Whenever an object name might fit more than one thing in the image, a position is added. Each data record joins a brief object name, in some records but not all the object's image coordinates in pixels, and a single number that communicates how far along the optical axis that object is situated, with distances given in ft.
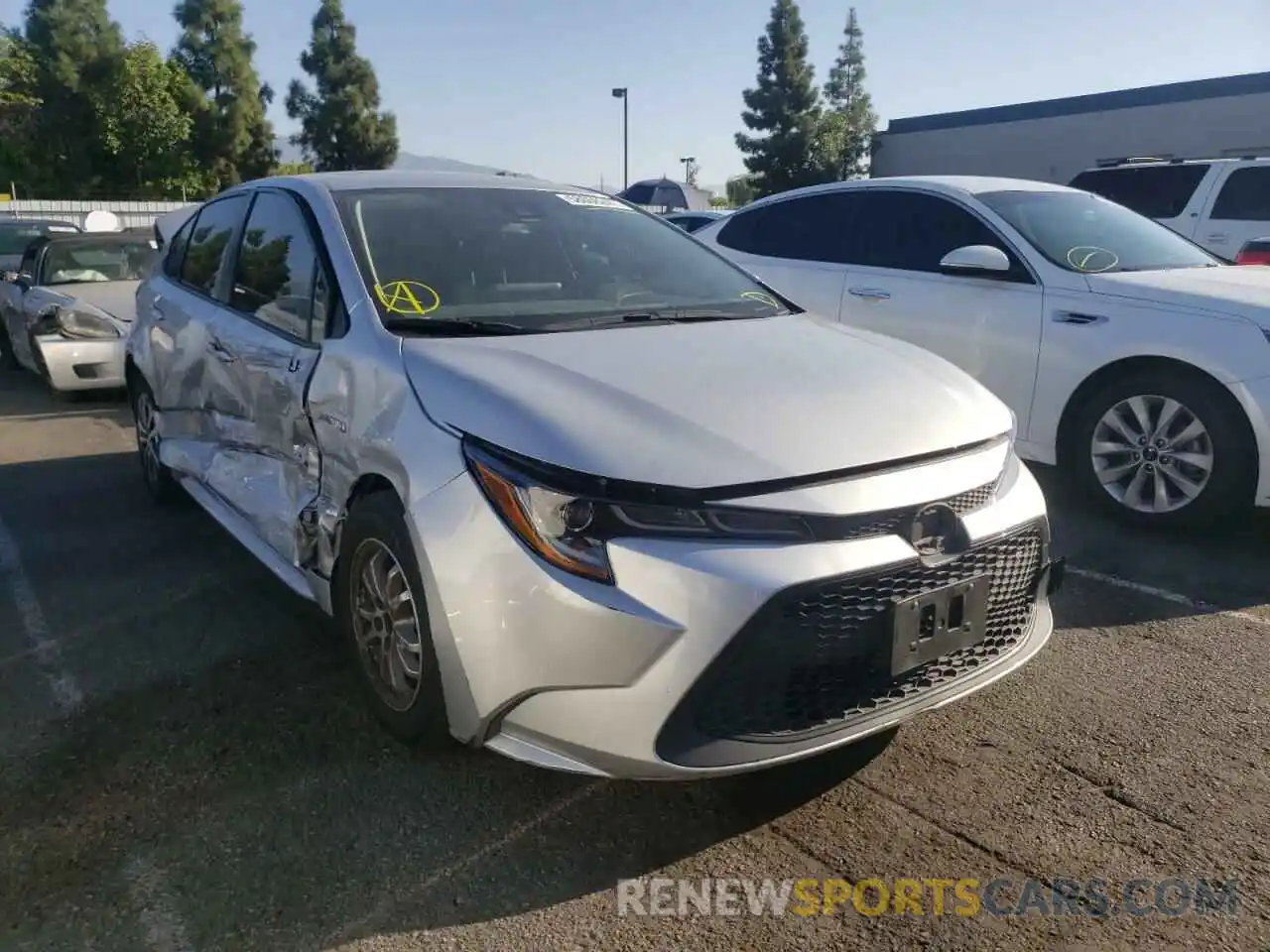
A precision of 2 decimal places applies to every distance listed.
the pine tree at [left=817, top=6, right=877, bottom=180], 155.12
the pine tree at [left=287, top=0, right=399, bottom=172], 162.20
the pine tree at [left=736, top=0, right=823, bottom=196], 160.25
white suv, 32.37
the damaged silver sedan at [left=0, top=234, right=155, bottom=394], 27.04
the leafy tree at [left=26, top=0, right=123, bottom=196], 125.08
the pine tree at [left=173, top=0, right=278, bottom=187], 141.18
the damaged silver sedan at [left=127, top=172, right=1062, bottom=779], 7.32
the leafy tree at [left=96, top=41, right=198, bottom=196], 126.00
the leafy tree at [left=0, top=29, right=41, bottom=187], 123.44
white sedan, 15.01
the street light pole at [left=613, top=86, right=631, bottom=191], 120.67
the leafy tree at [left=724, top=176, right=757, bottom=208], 166.71
